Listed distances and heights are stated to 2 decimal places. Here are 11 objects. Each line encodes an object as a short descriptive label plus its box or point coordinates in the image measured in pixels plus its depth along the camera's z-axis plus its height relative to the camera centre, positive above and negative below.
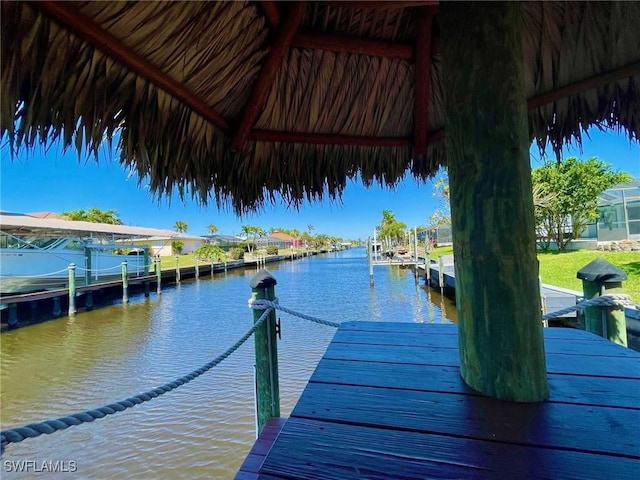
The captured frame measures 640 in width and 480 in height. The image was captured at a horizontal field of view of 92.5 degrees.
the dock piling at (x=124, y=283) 11.06 -0.83
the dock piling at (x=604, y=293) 1.69 -0.33
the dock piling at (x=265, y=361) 1.68 -0.59
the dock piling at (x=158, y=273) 13.09 -0.63
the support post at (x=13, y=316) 7.62 -1.25
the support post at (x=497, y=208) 1.01 +0.11
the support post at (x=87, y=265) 10.79 -0.10
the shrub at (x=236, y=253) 29.56 +0.13
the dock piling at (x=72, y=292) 8.84 -0.84
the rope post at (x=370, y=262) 13.77 -0.69
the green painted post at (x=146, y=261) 14.05 -0.07
